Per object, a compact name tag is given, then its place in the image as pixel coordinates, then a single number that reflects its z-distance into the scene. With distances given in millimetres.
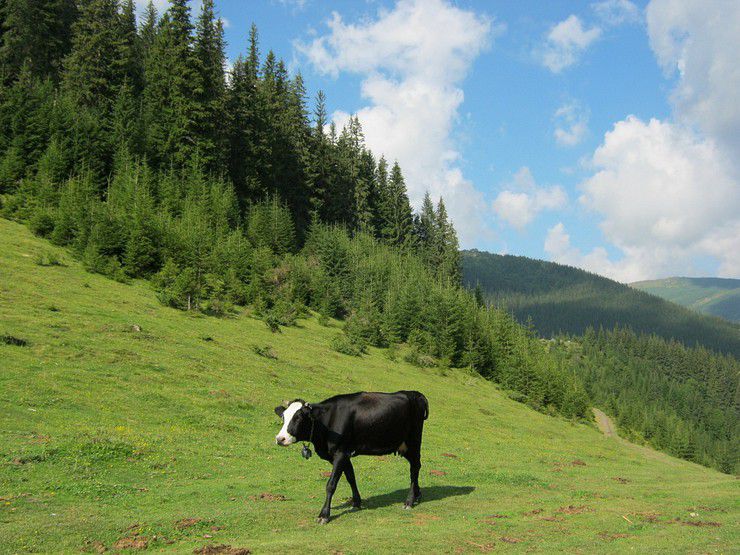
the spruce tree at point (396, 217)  135125
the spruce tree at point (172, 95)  78750
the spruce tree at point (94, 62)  80375
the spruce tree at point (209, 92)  82312
